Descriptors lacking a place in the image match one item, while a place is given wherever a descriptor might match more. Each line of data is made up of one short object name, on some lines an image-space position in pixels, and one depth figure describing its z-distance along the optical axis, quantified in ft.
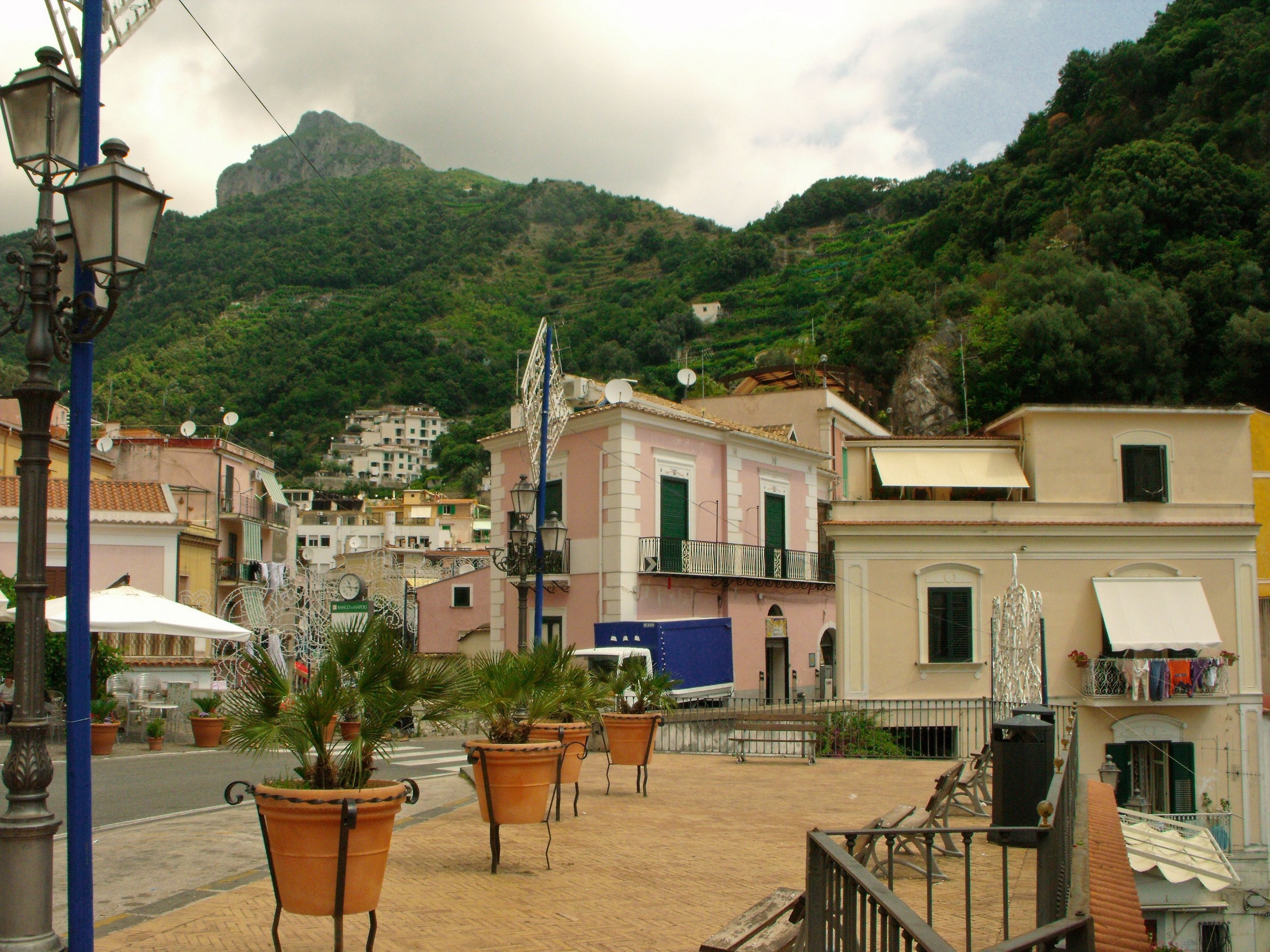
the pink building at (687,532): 80.59
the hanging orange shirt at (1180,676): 69.72
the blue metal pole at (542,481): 58.49
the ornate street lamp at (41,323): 15.05
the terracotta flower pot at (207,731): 54.65
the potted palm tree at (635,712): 38.58
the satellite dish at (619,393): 80.48
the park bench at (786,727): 53.26
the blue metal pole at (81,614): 15.50
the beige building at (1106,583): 70.69
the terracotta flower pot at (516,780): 23.79
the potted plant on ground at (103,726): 49.62
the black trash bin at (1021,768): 27.48
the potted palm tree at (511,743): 23.84
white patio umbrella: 50.39
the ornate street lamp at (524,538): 52.11
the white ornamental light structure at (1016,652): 51.62
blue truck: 67.51
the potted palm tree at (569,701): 28.96
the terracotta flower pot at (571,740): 30.91
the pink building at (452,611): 107.34
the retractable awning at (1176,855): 41.96
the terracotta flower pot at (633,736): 38.42
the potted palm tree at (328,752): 16.10
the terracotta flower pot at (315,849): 16.03
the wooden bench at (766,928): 13.92
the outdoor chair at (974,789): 34.58
